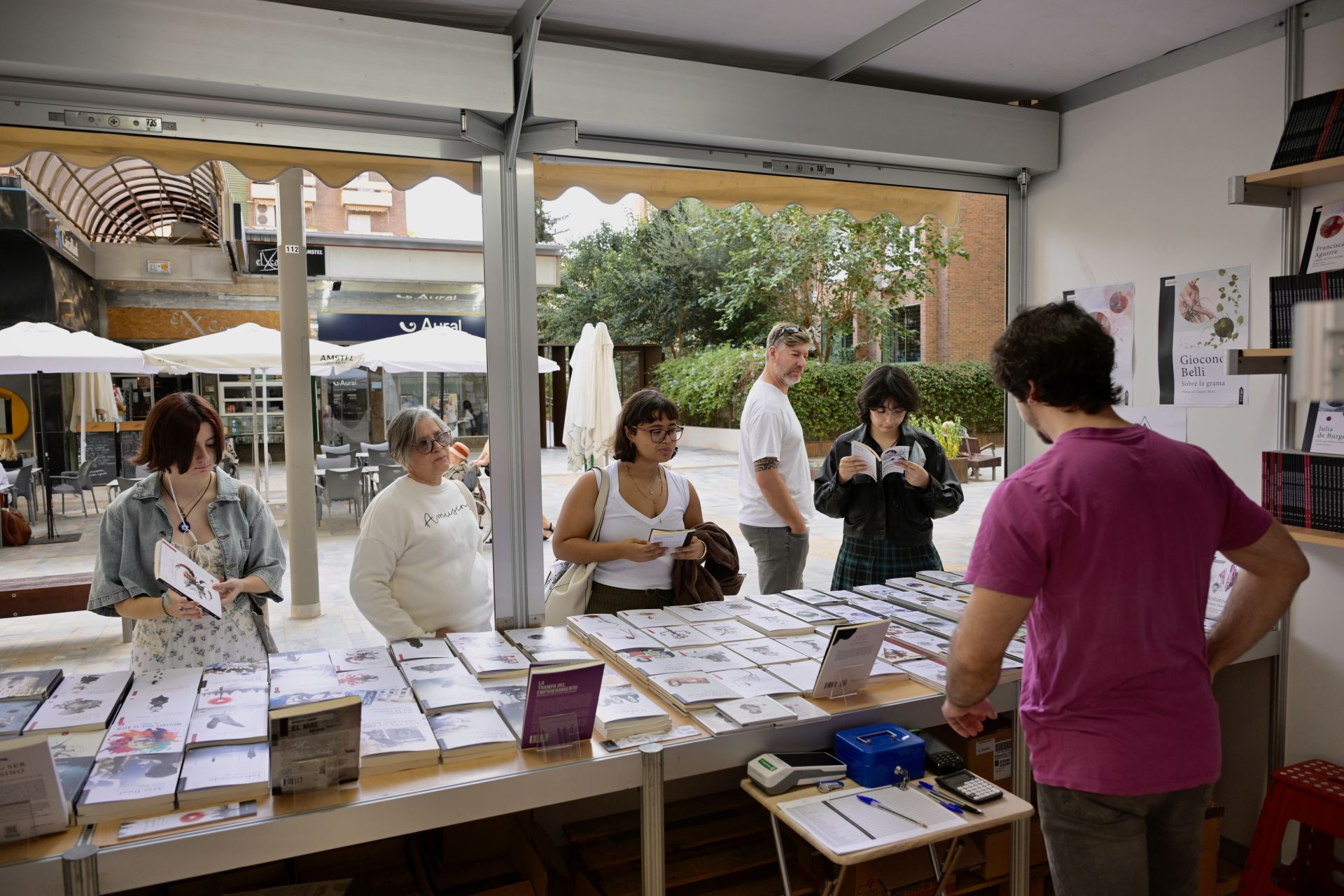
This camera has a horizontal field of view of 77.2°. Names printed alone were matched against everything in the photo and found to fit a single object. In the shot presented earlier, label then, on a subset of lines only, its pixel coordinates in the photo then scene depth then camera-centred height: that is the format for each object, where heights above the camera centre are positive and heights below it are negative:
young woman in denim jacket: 2.60 -0.41
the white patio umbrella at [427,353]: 8.62 +0.63
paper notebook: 1.76 -0.91
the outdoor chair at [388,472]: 9.37 -0.66
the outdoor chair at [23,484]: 9.05 -0.69
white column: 5.87 +0.05
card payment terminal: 1.96 -0.87
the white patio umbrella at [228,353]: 6.70 +0.51
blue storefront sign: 13.03 +1.38
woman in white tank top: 3.04 -0.40
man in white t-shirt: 3.84 -0.30
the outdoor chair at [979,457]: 14.38 -0.93
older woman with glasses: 2.76 -0.46
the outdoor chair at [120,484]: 7.71 -0.60
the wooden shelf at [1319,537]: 2.67 -0.45
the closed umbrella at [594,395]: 8.71 +0.16
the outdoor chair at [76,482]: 9.50 -0.71
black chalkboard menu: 9.66 -0.44
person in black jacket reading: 3.43 -0.34
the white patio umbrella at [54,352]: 6.30 +0.51
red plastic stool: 2.73 -1.43
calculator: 1.95 -0.91
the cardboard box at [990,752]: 2.48 -1.03
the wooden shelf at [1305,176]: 2.68 +0.73
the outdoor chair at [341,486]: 9.16 -0.79
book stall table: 1.53 -0.81
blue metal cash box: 2.02 -0.85
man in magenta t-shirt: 1.50 -0.39
